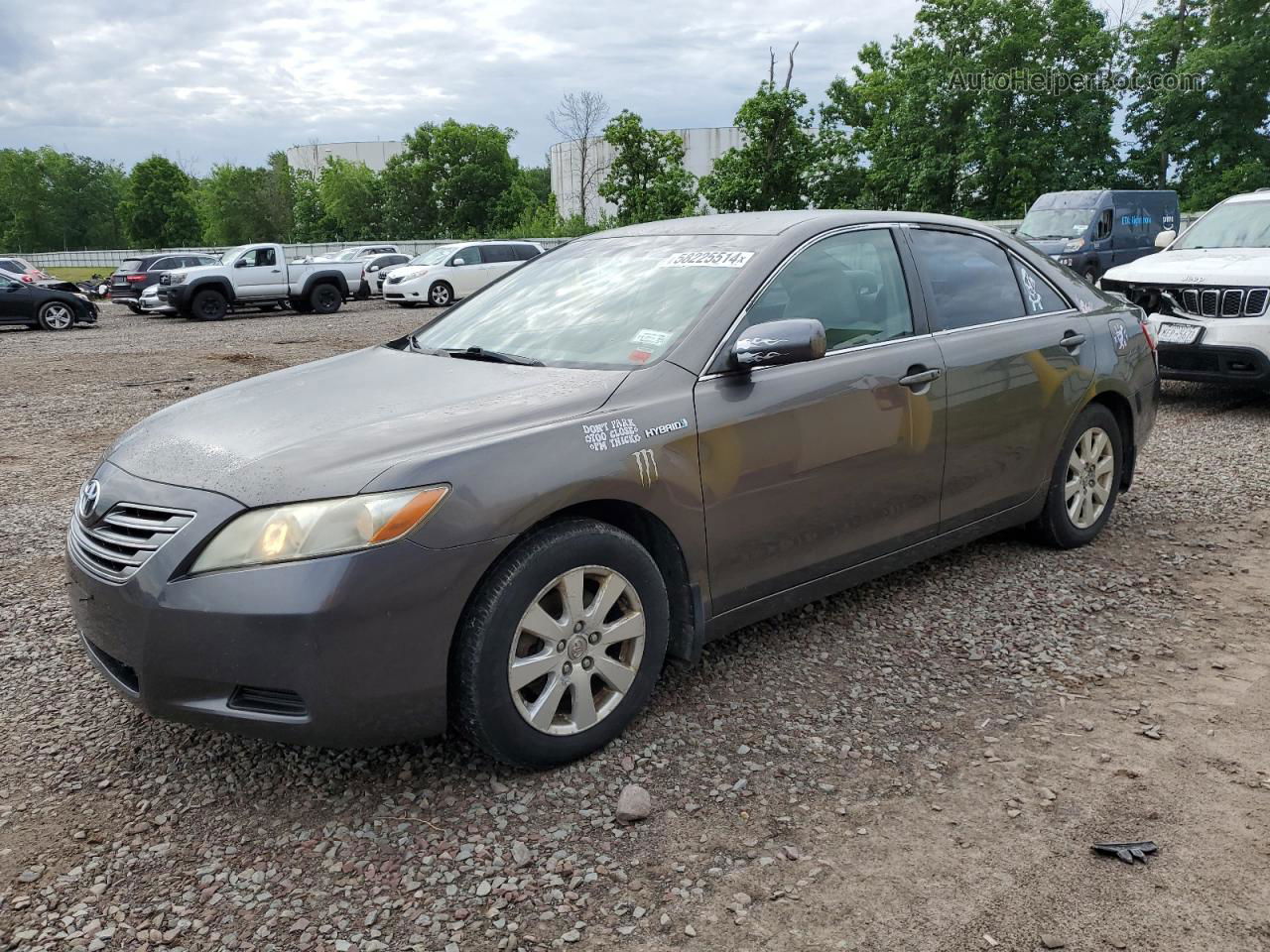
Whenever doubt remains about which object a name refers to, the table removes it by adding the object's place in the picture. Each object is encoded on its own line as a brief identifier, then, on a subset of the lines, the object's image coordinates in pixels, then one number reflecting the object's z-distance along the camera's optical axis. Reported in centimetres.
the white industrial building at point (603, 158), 6006
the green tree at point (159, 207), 8100
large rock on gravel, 283
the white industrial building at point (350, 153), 8656
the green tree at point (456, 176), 6562
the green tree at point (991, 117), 4012
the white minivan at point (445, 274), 2595
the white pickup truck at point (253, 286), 2386
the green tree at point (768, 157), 3697
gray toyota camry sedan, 268
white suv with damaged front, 802
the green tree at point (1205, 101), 3522
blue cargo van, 1997
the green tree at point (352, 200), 7175
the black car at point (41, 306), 2177
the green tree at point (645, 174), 3831
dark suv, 2794
